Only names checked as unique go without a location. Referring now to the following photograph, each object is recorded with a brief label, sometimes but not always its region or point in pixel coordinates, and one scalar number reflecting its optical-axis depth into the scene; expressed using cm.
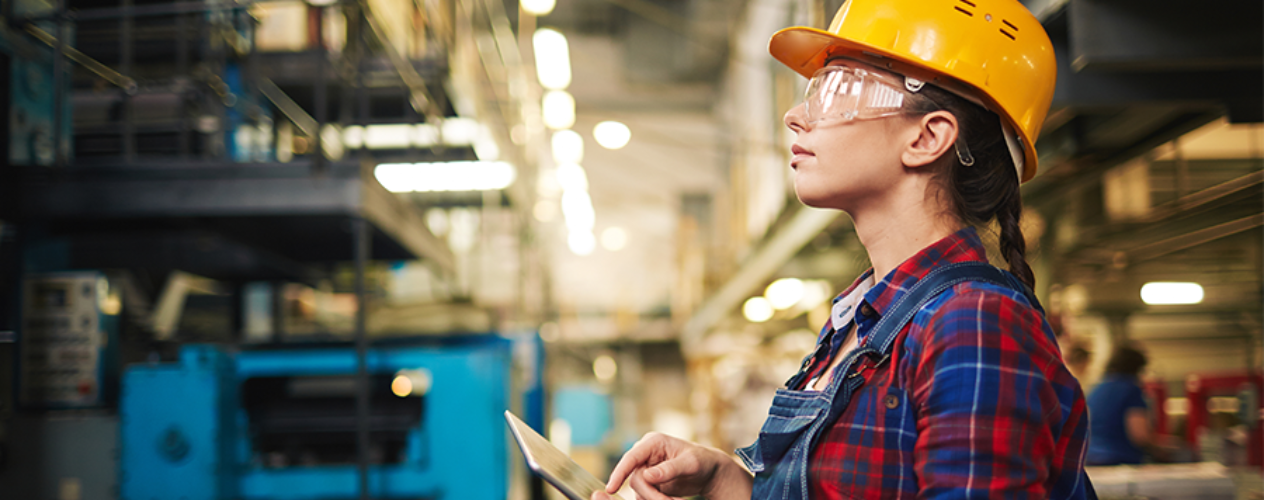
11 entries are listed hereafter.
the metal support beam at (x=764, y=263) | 855
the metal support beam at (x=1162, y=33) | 322
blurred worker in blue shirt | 595
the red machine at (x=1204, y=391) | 959
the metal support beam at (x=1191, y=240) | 813
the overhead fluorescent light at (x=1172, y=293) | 1194
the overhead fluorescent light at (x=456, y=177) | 761
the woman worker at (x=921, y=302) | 114
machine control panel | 366
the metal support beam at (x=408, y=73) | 445
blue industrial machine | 369
